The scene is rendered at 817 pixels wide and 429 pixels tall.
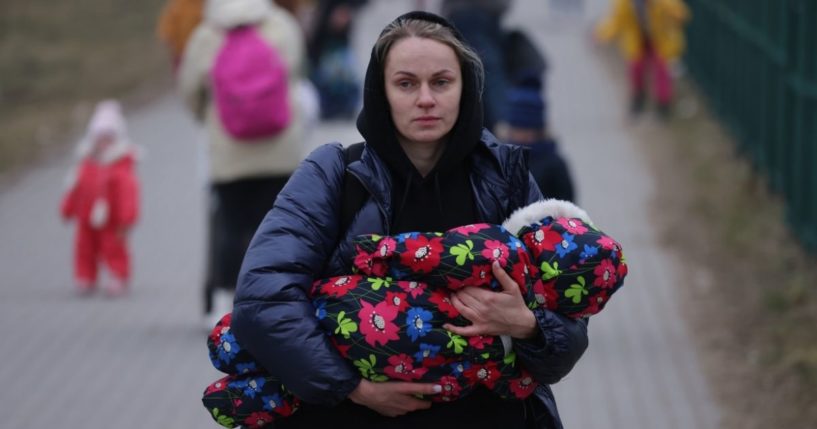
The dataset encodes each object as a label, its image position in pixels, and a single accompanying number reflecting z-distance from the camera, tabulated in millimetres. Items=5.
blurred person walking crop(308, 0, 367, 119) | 30359
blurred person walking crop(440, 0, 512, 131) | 17609
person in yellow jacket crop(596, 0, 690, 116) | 32531
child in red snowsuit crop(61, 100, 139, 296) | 20172
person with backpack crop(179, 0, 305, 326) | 16453
